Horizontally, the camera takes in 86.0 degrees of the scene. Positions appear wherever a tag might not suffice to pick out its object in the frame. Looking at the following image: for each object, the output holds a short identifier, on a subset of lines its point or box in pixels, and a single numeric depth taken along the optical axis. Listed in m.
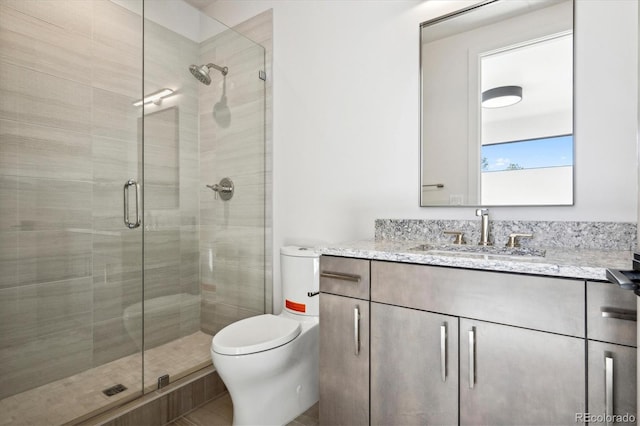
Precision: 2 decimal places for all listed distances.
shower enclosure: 1.68
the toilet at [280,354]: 1.47
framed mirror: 1.45
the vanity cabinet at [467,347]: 0.93
